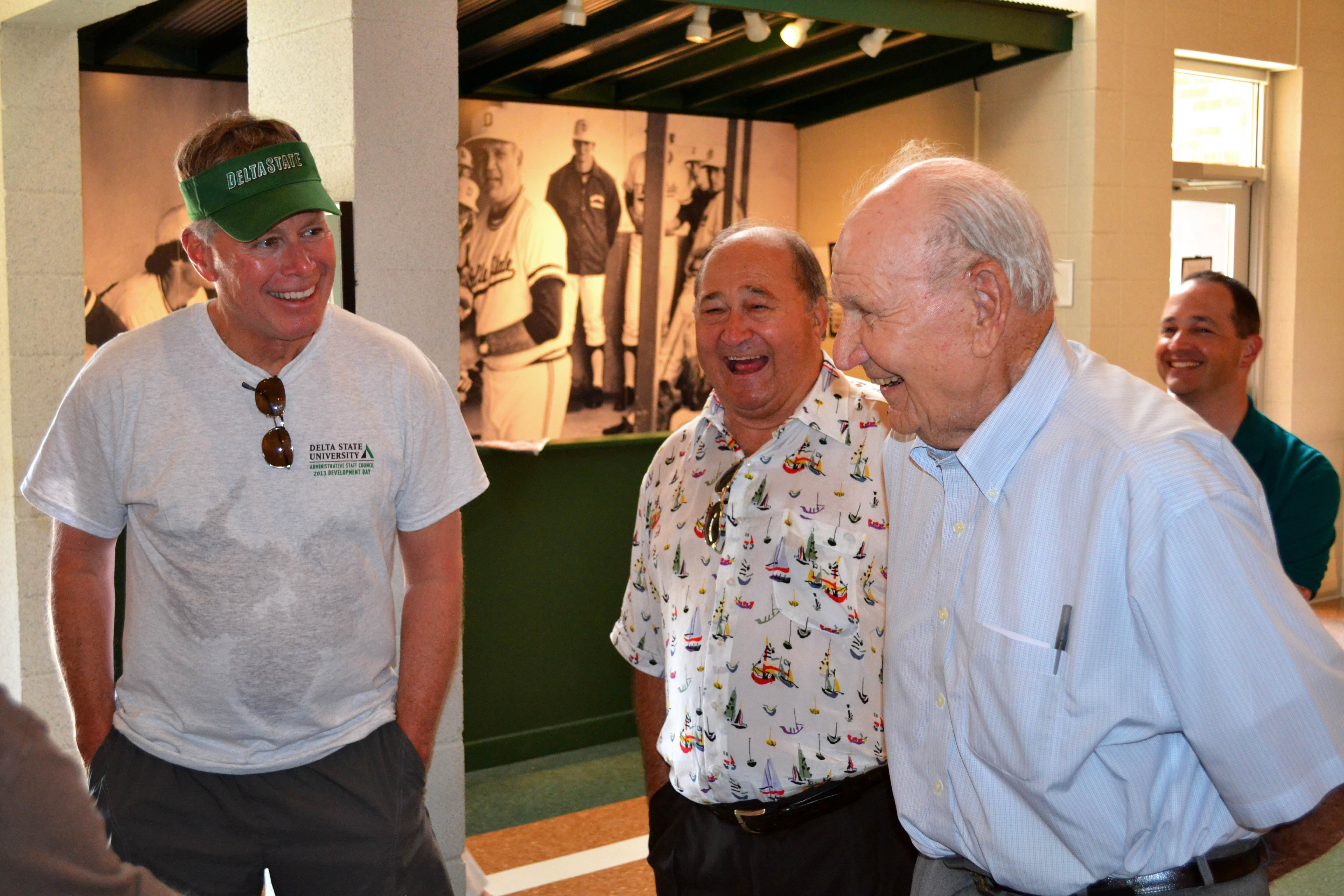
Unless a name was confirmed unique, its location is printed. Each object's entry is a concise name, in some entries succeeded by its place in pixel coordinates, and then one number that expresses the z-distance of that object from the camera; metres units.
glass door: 7.32
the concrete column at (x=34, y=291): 3.87
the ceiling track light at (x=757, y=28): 5.57
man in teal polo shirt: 2.84
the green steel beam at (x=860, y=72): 6.64
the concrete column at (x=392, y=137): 3.06
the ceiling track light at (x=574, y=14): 5.49
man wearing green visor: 1.90
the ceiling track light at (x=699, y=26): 5.71
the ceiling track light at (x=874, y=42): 6.05
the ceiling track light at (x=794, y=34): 5.79
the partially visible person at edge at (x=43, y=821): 0.86
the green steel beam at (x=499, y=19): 5.88
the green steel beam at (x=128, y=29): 5.80
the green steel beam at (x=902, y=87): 6.64
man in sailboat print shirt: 2.04
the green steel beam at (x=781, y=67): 6.72
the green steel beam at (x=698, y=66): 6.84
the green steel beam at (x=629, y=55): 6.36
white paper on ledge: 4.54
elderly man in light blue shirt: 1.24
